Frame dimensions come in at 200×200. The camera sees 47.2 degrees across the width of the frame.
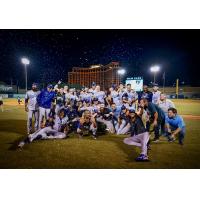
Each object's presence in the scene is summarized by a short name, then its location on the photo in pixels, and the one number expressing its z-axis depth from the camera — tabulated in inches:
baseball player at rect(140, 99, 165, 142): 324.5
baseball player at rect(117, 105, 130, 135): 391.2
